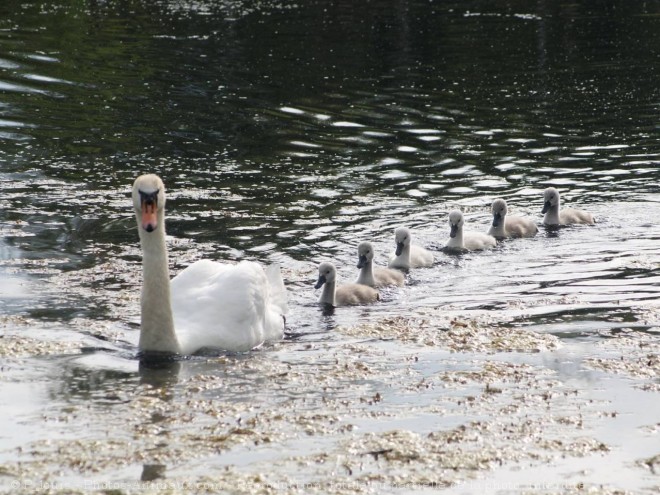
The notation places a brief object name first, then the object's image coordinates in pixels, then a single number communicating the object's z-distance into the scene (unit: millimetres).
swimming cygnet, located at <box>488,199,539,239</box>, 14594
